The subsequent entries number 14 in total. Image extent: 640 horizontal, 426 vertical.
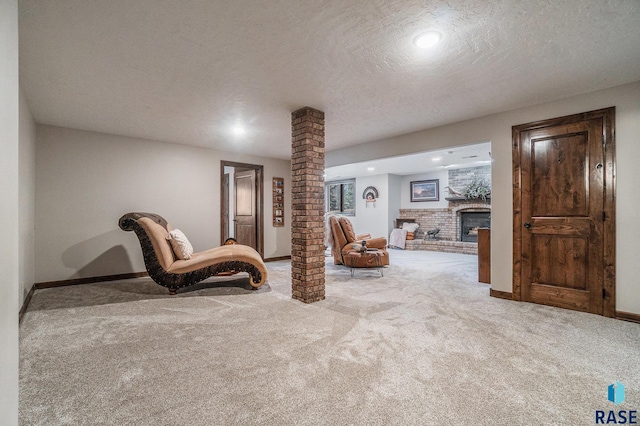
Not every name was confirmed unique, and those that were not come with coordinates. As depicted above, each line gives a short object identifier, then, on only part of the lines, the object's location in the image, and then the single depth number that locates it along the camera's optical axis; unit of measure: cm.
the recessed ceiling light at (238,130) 459
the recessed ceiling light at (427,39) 219
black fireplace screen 852
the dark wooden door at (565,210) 317
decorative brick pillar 356
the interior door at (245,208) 678
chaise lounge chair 378
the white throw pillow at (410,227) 949
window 1095
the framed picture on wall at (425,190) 937
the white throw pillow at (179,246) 405
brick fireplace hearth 831
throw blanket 934
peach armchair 553
